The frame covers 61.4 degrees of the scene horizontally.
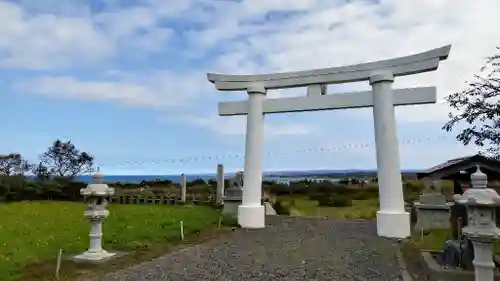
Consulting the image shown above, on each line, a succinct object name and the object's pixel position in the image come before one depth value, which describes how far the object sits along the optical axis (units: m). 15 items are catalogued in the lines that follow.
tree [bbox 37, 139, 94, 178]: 29.80
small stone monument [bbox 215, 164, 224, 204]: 15.06
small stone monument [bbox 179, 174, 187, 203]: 16.62
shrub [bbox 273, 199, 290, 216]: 15.79
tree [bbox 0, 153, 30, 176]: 27.58
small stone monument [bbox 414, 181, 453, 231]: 10.38
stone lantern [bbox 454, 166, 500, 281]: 3.88
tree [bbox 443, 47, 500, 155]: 6.91
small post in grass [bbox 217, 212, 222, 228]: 10.72
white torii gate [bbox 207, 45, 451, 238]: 9.34
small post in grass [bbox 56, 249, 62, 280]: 5.83
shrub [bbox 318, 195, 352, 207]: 19.69
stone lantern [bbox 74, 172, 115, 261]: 6.75
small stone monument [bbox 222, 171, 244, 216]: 12.51
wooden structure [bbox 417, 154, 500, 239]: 9.78
